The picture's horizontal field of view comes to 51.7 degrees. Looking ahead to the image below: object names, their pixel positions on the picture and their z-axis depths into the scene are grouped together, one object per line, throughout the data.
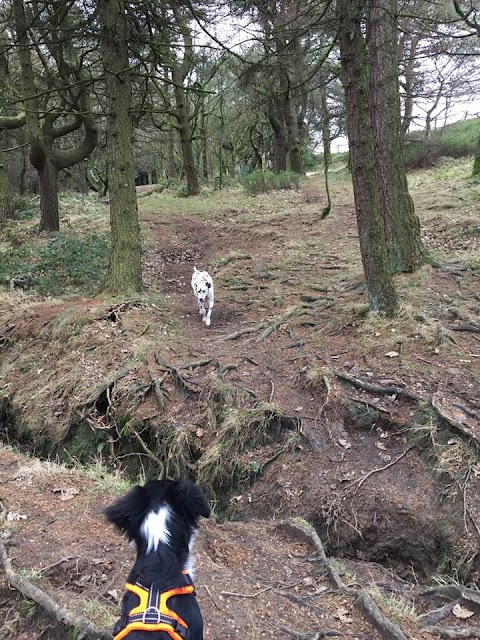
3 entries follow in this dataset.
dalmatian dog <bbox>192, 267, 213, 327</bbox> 8.93
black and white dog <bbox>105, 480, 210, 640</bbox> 2.44
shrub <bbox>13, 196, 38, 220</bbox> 16.64
